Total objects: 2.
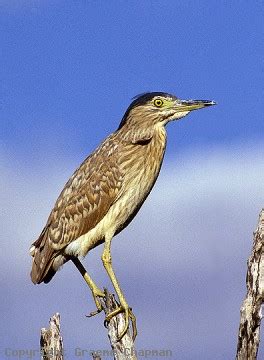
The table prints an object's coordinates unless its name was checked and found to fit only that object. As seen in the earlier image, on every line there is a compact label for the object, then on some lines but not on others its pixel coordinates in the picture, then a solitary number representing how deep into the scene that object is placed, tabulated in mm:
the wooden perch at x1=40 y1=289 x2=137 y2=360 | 10367
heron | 12953
